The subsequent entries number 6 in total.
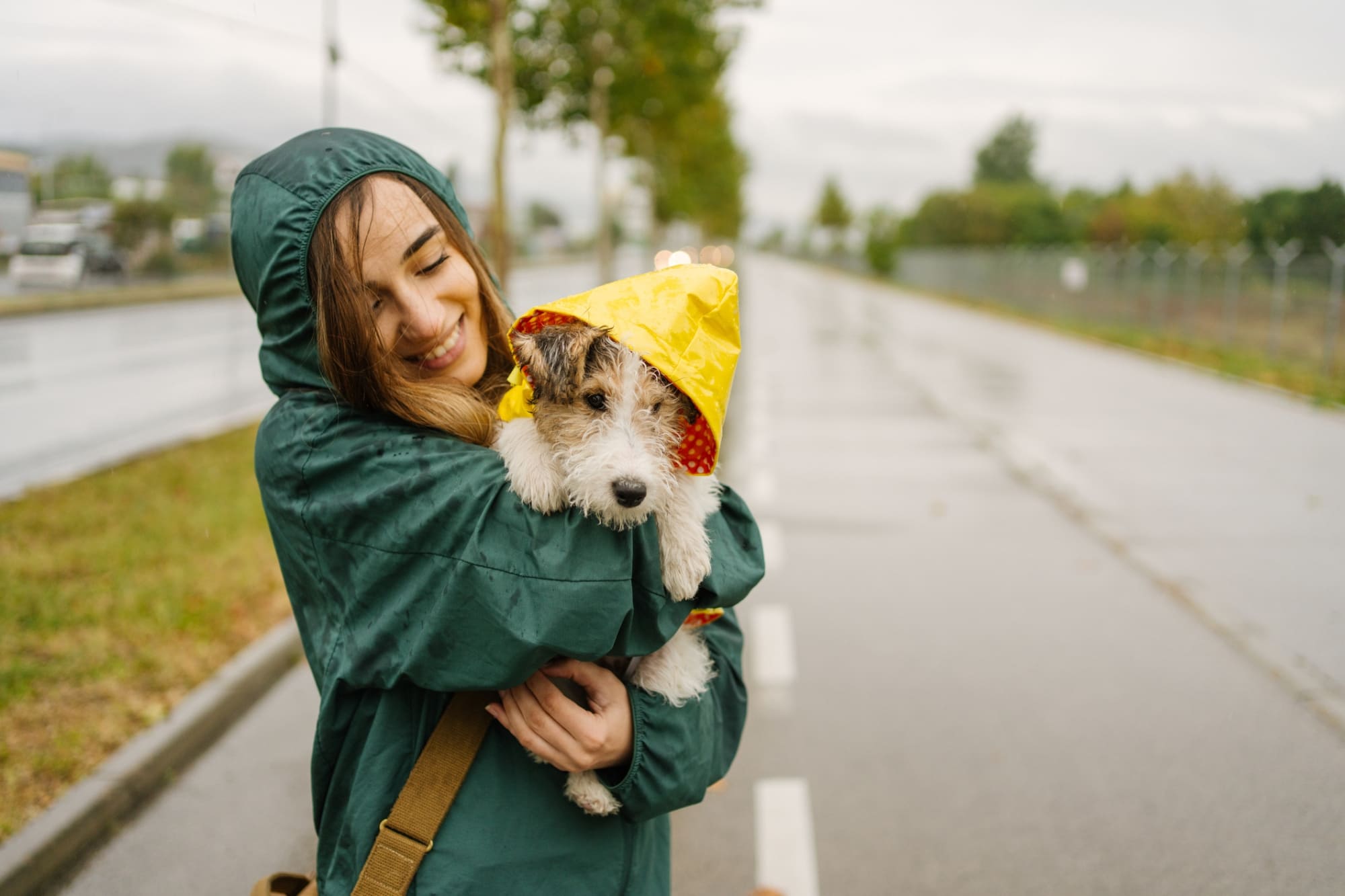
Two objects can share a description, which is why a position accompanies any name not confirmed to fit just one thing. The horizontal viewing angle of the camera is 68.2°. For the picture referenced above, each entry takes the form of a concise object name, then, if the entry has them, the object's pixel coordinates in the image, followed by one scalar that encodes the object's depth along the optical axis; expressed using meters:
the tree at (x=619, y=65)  17.08
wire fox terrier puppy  1.68
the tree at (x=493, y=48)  10.24
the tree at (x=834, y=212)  135.00
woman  1.55
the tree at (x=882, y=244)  75.81
